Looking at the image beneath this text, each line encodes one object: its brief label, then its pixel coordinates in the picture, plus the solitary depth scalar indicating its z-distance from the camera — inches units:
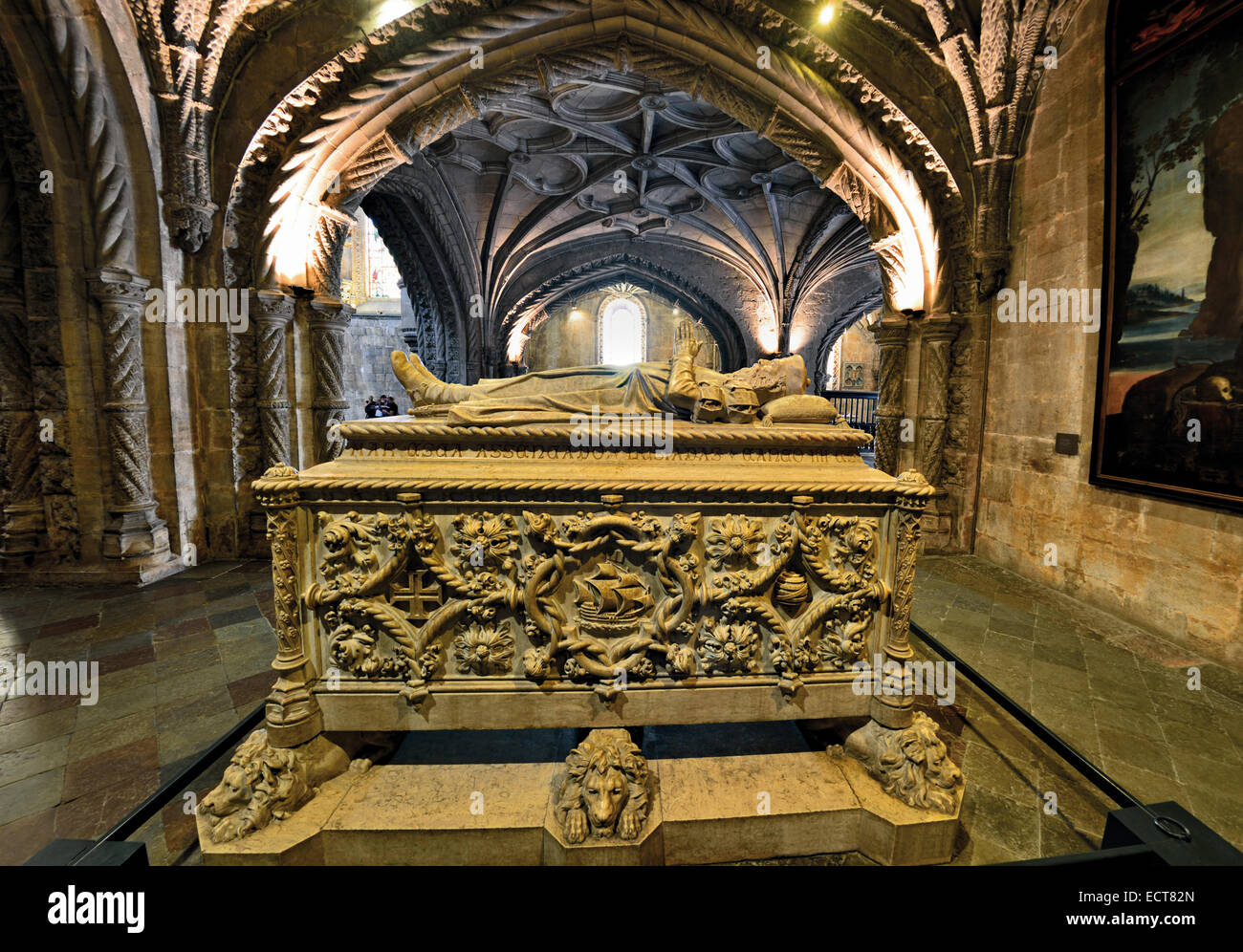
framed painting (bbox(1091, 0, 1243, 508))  120.6
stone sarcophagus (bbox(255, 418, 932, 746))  75.2
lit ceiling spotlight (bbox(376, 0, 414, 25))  179.8
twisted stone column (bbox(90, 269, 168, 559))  160.9
